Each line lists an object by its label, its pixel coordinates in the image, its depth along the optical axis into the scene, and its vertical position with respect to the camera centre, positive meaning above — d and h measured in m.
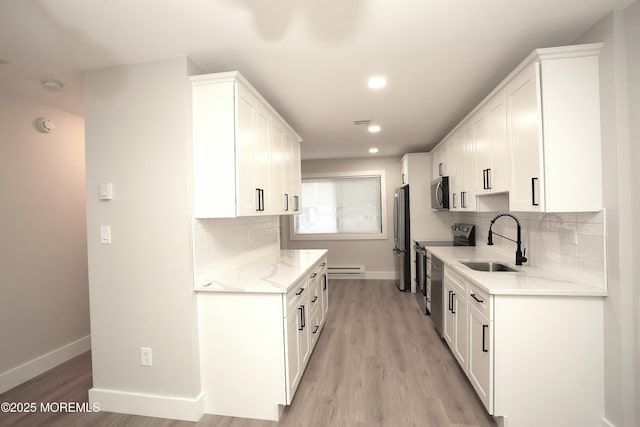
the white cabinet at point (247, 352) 1.97 -0.96
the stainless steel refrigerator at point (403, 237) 4.88 -0.45
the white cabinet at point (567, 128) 1.76 +0.48
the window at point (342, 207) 6.05 +0.10
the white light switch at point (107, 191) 2.12 +0.19
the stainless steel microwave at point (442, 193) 4.02 +0.23
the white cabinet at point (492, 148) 2.28 +0.52
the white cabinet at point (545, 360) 1.76 -0.94
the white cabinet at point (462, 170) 3.07 +0.46
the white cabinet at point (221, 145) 2.05 +0.50
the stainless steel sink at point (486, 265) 2.72 -0.54
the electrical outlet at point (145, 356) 2.10 -1.00
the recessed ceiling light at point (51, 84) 2.34 +1.09
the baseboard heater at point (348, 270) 5.99 -1.20
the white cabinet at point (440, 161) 4.09 +0.74
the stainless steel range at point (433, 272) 3.18 -0.78
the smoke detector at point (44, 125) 2.77 +0.90
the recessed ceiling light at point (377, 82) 2.45 +1.11
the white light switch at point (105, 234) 2.14 -0.12
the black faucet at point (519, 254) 2.46 -0.40
